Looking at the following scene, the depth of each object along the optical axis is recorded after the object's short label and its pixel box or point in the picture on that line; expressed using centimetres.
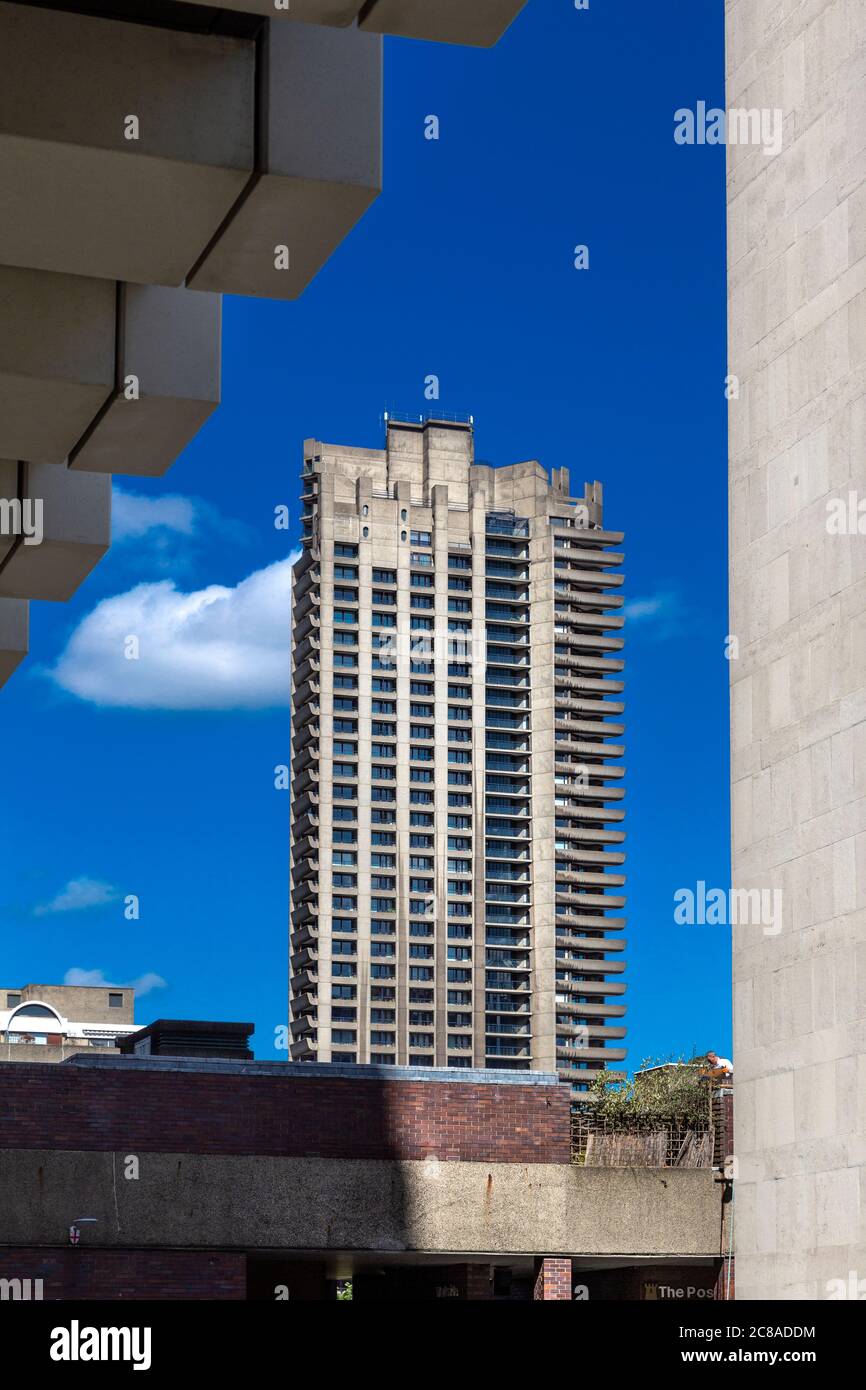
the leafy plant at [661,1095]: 4516
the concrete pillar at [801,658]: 1808
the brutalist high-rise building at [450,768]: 17838
